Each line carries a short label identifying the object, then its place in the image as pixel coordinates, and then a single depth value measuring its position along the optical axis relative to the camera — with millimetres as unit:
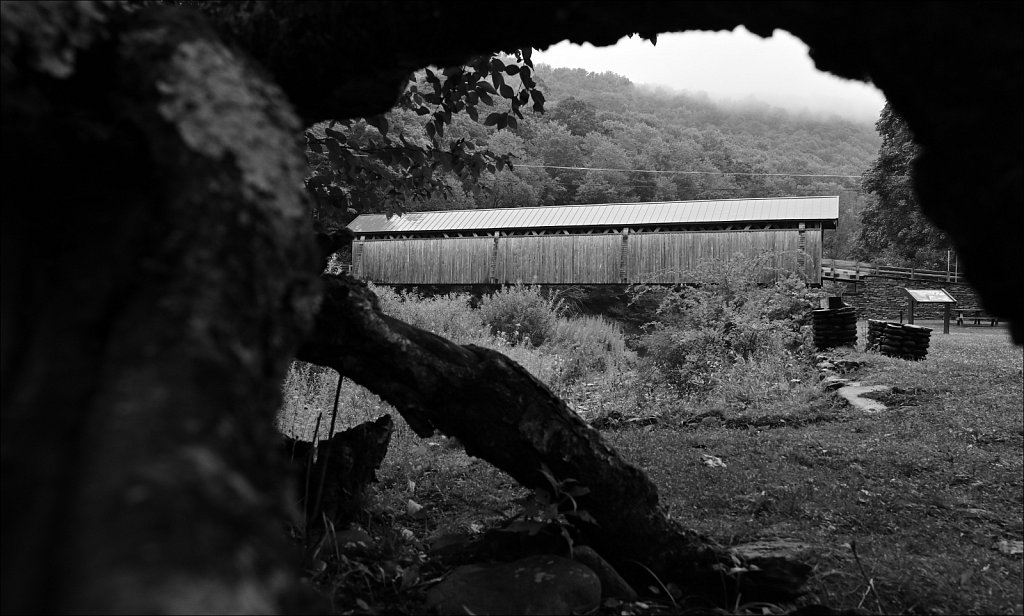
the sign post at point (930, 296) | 16686
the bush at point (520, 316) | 18172
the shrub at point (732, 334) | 11594
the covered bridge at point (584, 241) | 24172
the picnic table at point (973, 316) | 26484
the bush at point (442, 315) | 16677
